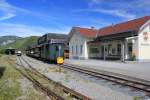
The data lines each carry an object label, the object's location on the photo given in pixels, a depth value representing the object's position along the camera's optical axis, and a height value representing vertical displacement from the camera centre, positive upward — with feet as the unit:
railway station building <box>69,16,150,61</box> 49.72 +4.25
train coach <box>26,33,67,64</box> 48.58 +0.64
